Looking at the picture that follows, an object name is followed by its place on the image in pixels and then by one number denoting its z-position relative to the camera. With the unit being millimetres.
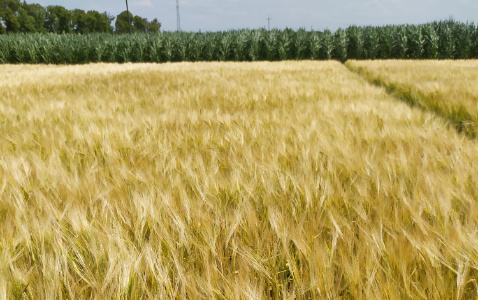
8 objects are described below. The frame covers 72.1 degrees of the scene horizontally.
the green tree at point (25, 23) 67312
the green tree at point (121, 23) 97000
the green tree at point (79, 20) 83625
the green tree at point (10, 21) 64562
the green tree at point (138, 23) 100500
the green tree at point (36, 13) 78250
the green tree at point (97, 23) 83938
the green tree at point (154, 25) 107312
